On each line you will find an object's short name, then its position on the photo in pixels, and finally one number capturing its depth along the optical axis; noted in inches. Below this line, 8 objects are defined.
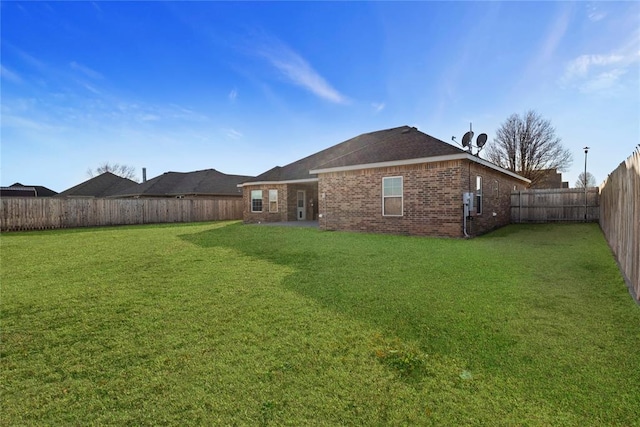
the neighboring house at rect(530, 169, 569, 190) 1120.8
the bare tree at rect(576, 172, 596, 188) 1937.5
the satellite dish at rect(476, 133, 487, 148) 475.2
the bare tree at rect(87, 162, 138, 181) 2405.3
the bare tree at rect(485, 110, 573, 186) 1075.9
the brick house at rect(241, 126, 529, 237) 426.6
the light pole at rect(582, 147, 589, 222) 600.4
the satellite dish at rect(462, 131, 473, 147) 454.9
